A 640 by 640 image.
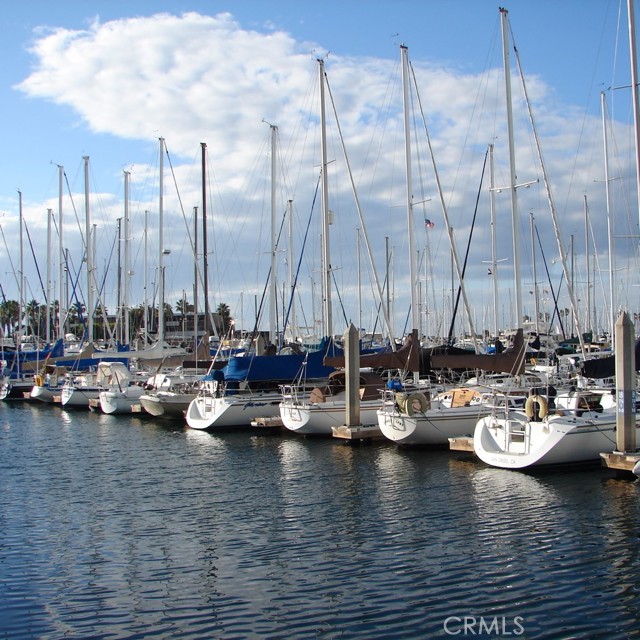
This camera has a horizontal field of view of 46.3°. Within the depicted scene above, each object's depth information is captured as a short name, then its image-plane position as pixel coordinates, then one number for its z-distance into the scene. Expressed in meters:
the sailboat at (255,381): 34.47
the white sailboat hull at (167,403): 39.47
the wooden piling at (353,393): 28.19
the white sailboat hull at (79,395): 49.28
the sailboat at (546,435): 21.11
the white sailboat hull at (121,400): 44.62
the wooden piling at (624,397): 19.98
